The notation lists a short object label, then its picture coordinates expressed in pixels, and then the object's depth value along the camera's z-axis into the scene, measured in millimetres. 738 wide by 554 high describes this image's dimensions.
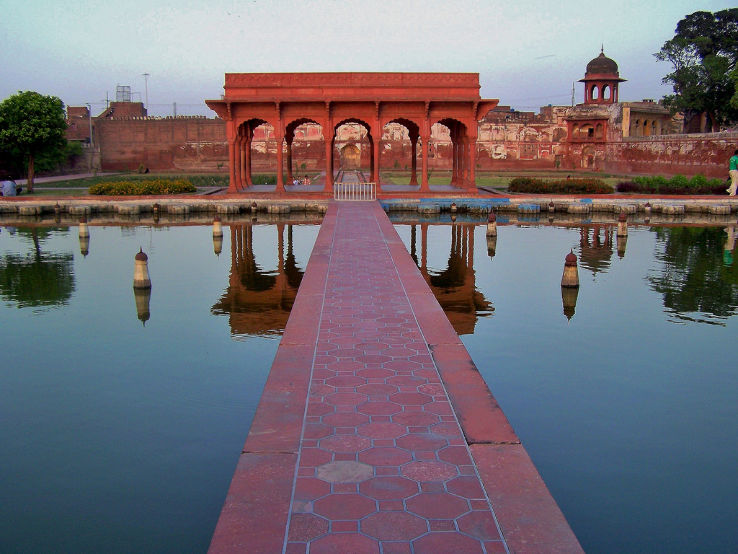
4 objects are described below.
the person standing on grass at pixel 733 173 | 21578
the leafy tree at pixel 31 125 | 24859
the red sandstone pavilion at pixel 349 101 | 21047
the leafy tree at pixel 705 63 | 36344
